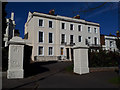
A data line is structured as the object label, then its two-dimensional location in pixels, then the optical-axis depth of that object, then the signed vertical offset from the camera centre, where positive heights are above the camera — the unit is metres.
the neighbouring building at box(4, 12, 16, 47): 21.73 +4.25
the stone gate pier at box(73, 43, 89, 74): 8.38 -0.84
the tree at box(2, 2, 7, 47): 12.24 +3.90
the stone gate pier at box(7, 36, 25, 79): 6.89 -0.63
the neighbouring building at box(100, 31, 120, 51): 29.98 +2.06
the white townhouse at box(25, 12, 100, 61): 21.17 +2.98
